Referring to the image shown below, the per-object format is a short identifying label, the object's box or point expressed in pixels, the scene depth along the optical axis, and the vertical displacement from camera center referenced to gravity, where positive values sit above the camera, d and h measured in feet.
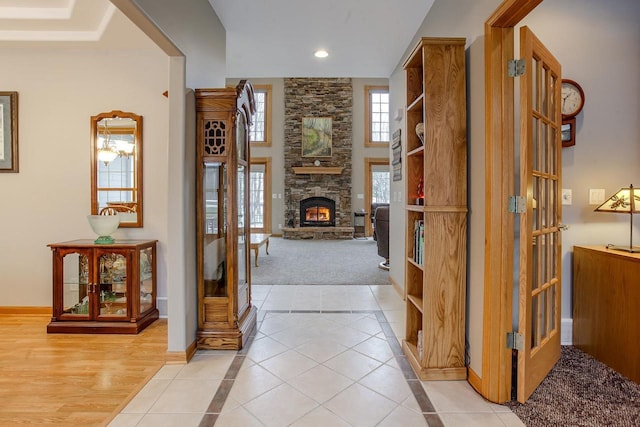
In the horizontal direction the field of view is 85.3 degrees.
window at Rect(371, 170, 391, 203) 31.71 +2.03
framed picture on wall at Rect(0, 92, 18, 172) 10.64 +2.56
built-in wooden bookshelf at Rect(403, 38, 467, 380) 6.86 -0.02
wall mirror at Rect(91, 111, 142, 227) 10.70 +1.31
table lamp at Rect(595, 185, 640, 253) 7.29 +0.08
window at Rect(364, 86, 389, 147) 31.37 +8.60
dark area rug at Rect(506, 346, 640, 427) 5.65 -3.42
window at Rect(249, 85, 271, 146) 31.04 +8.13
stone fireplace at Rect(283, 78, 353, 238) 30.66 +5.24
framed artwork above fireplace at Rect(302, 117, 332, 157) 30.55 +6.44
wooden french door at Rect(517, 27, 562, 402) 5.98 -0.15
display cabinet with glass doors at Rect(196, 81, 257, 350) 8.23 -0.22
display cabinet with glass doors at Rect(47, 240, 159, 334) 9.52 -2.21
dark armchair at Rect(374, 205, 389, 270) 17.62 -1.25
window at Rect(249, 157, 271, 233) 31.24 +1.12
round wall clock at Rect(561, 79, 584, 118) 8.27 +2.63
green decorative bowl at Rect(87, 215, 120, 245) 9.80 -0.50
